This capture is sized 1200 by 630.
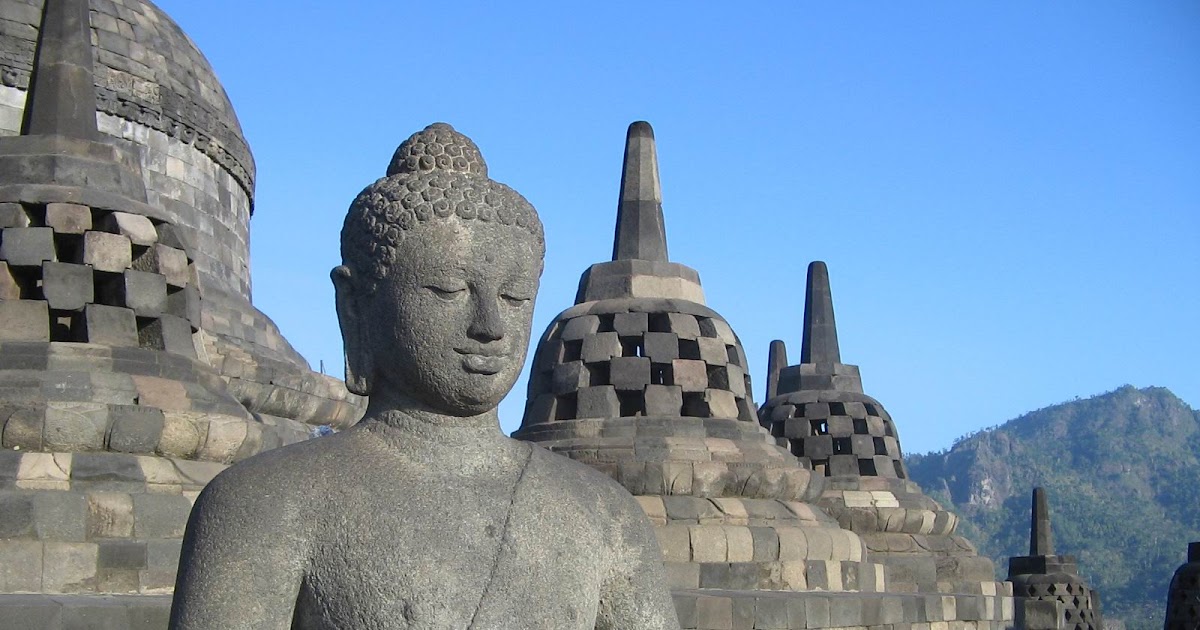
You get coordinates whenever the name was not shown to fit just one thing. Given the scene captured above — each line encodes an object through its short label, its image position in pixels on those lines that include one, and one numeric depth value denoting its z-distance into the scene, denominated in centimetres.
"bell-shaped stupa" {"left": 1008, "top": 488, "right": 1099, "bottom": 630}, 2731
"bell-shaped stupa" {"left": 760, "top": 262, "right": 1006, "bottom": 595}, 2105
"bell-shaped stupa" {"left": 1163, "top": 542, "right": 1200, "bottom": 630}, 2192
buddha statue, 381
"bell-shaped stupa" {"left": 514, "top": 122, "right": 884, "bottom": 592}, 1355
